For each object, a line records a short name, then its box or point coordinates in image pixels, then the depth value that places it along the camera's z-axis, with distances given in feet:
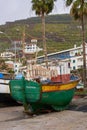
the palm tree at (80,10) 78.25
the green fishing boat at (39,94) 48.42
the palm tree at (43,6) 82.25
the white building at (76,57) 189.72
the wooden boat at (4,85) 59.37
